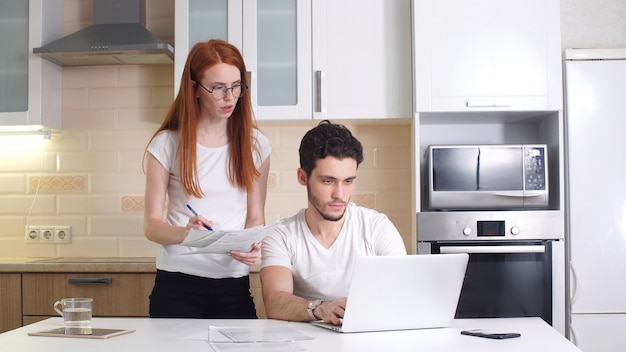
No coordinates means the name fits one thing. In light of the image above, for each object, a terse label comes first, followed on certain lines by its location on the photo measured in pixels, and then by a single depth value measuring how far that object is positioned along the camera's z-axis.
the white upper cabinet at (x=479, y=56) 3.34
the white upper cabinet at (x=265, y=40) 3.49
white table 1.70
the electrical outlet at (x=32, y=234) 3.84
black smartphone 1.81
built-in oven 3.23
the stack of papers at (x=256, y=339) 1.68
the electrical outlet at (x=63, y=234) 3.82
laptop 1.79
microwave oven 3.28
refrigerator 3.23
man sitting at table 2.22
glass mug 1.94
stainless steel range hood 3.48
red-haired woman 2.35
